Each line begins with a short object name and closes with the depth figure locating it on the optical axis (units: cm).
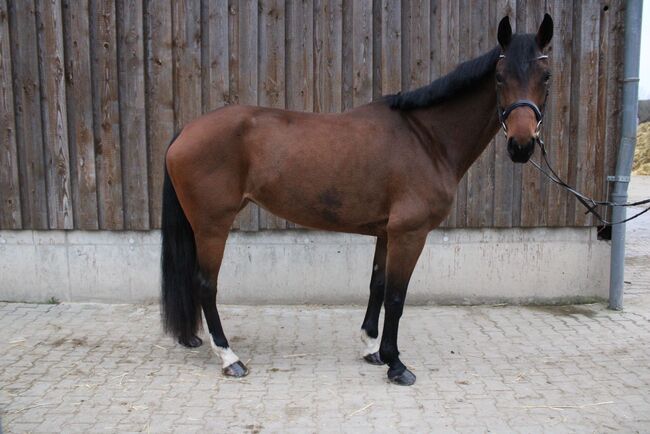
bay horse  357
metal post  489
